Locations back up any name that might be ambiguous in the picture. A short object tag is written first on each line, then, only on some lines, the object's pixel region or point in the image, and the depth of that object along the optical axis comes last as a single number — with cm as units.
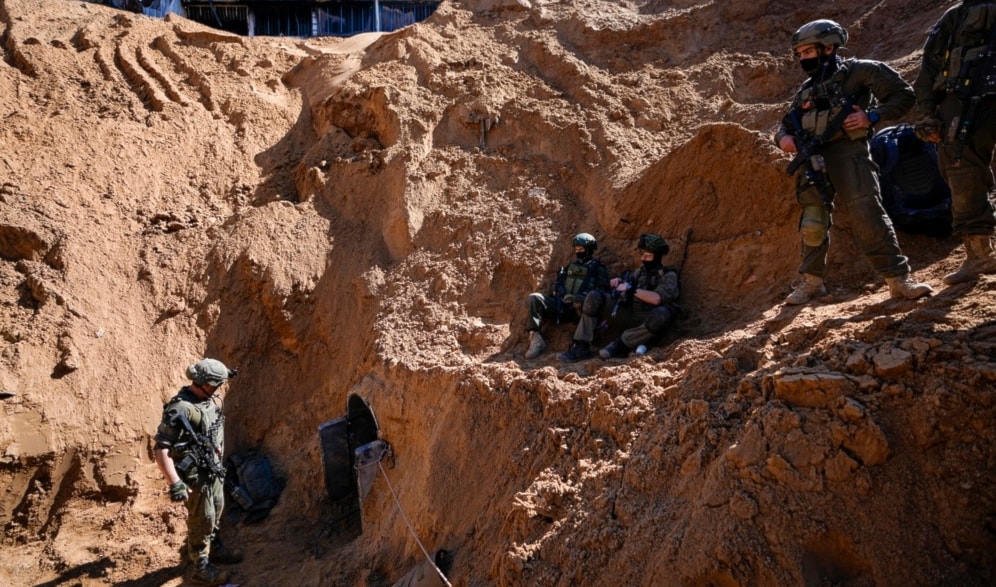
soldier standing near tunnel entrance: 536
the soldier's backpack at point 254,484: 632
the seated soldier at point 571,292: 556
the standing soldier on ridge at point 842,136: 380
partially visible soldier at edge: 359
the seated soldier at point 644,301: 492
